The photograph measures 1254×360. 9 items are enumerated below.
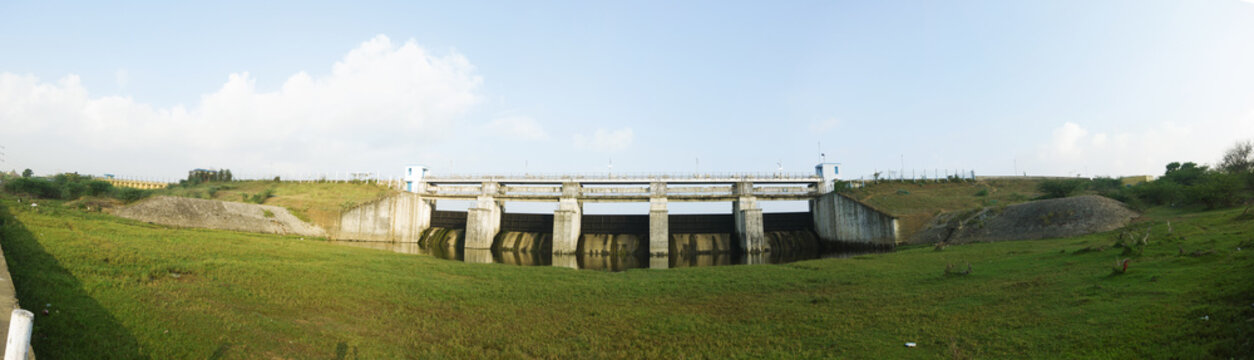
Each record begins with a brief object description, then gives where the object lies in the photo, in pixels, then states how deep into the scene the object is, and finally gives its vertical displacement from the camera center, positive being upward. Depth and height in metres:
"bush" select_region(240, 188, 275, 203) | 62.16 +2.68
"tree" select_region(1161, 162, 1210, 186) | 43.86 +4.14
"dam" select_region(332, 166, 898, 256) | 57.84 +0.07
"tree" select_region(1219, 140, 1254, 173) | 44.00 +5.58
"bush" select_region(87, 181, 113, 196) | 52.81 +3.23
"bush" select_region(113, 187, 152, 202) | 50.25 +2.46
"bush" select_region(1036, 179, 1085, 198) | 47.59 +3.12
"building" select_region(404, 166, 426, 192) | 67.12 +5.74
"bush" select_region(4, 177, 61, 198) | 49.16 +3.06
